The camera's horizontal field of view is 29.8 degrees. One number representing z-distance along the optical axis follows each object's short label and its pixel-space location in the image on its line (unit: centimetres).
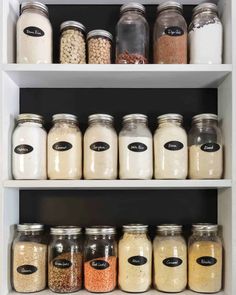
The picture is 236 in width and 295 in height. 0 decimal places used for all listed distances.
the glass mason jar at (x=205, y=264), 142
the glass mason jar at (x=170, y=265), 142
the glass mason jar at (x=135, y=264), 142
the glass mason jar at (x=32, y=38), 145
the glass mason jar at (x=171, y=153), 143
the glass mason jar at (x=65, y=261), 142
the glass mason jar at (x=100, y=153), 142
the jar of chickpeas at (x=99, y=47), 147
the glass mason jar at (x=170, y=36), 146
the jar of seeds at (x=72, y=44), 147
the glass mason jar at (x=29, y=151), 143
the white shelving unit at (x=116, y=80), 139
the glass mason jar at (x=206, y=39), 146
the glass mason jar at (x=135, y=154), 143
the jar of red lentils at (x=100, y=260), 142
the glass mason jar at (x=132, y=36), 147
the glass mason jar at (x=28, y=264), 143
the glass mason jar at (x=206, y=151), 143
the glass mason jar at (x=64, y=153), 143
